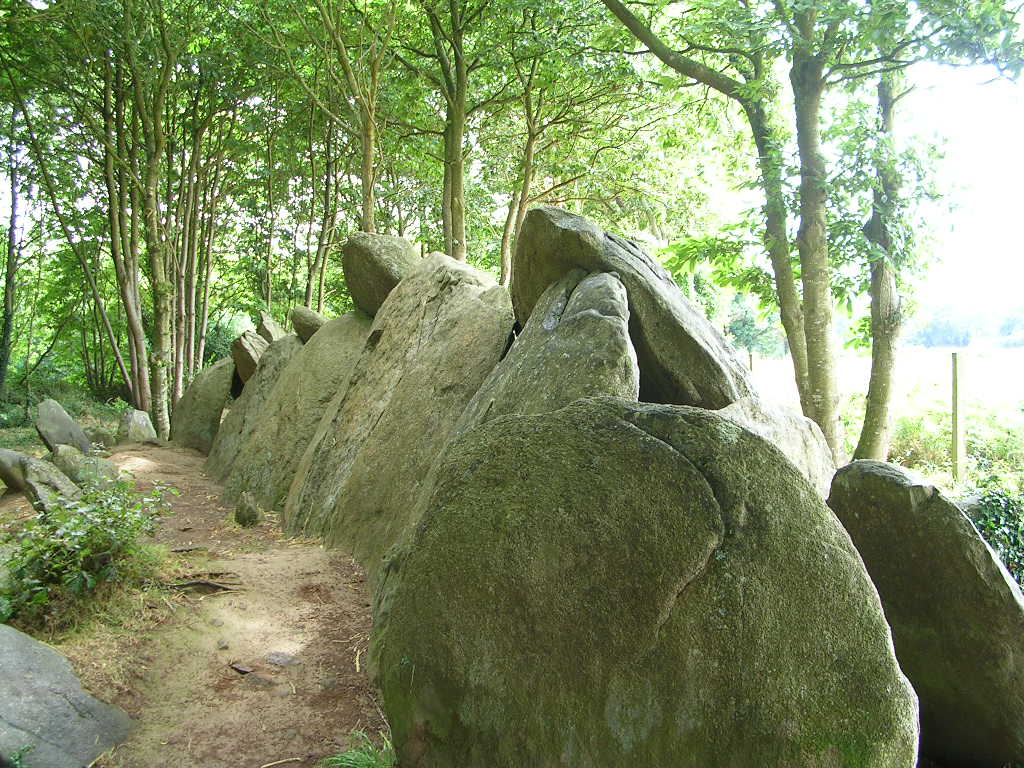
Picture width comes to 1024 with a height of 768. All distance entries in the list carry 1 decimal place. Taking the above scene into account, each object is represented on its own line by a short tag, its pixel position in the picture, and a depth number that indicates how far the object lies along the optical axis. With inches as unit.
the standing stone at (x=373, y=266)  395.4
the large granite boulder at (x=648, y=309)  206.1
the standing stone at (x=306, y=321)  461.1
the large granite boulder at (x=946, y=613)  140.3
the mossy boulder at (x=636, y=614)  99.3
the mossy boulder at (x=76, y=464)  297.8
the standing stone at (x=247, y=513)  308.7
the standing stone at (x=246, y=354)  507.8
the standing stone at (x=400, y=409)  246.5
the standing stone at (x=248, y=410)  424.2
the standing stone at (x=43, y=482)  265.4
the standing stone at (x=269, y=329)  556.4
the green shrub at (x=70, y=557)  159.3
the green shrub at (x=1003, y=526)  212.2
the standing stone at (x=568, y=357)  171.0
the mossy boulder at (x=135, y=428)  524.7
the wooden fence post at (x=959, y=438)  449.4
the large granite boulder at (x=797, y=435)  235.0
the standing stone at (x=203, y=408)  514.3
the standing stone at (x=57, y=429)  448.5
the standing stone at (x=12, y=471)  340.1
